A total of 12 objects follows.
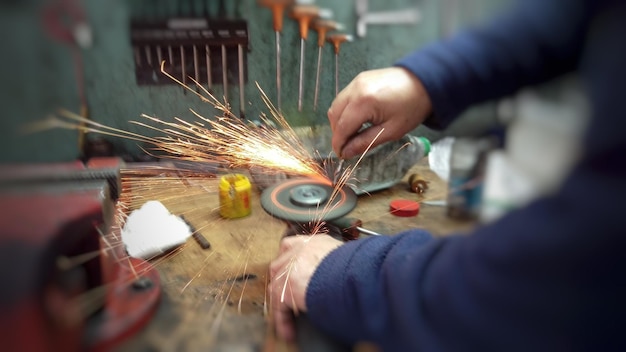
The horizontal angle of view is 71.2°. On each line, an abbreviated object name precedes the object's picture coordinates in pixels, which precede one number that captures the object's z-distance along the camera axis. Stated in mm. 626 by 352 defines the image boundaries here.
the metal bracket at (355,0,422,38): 496
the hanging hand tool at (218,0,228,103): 490
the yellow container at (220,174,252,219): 915
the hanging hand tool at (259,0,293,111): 499
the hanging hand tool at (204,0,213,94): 492
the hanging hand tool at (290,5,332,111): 512
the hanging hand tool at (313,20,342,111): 526
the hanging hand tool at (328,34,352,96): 544
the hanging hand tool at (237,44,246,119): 542
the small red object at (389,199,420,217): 741
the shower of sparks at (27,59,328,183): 572
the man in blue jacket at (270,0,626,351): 319
